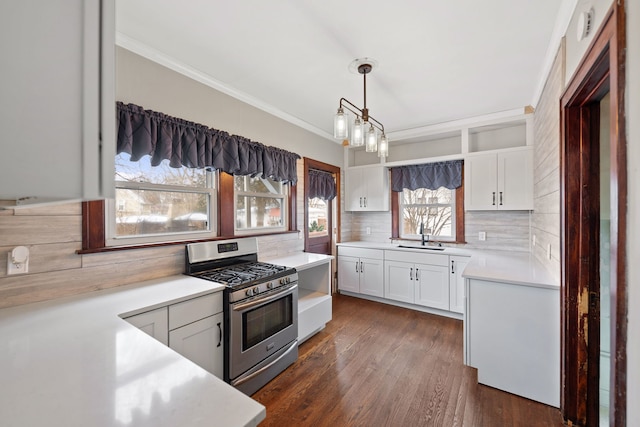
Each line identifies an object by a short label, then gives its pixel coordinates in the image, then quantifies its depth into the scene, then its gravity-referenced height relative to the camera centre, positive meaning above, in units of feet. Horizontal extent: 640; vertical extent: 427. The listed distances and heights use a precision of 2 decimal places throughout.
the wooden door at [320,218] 11.91 -0.22
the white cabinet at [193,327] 5.12 -2.28
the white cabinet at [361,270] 12.44 -2.67
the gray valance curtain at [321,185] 12.34 +1.33
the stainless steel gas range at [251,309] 6.23 -2.39
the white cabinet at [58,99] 1.18 +0.53
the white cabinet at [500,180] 10.02 +1.27
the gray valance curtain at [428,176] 12.16 +1.75
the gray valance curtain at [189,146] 6.24 +1.84
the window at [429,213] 12.73 +0.02
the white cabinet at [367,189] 13.53 +1.24
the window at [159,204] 6.54 +0.25
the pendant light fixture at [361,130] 6.66 +2.16
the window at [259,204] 9.36 +0.35
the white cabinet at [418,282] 10.93 -2.86
